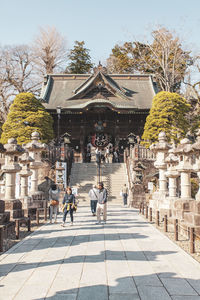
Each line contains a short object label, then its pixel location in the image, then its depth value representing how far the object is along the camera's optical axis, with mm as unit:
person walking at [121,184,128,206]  19316
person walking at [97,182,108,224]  11070
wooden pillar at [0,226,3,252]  6674
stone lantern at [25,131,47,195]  14625
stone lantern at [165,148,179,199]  12633
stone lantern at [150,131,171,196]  13959
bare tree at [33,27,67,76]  43250
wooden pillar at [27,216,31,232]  9688
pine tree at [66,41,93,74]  47344
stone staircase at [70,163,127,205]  21164
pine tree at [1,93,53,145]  23984
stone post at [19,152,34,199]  13516
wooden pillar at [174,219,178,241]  8156
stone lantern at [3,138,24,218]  10044
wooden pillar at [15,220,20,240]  8422
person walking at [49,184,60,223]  11464
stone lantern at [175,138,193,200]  10636
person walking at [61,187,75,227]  10914
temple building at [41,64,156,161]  28609
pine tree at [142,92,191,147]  24438
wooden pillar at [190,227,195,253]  6656
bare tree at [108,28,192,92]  34469
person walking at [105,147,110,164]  28844
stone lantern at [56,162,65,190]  19755
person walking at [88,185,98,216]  13498
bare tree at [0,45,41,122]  38500
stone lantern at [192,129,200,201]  8455
